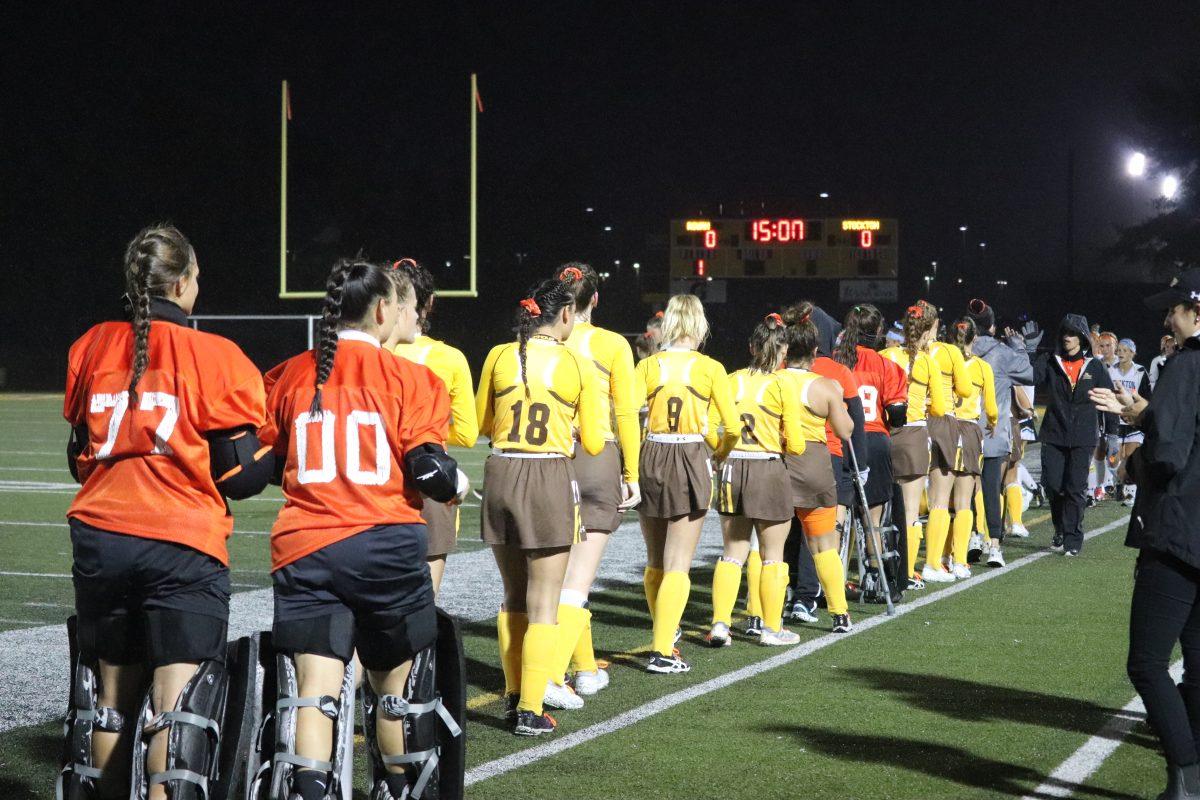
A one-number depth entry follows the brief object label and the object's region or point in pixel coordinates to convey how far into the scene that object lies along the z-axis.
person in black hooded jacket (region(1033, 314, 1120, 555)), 13.22
